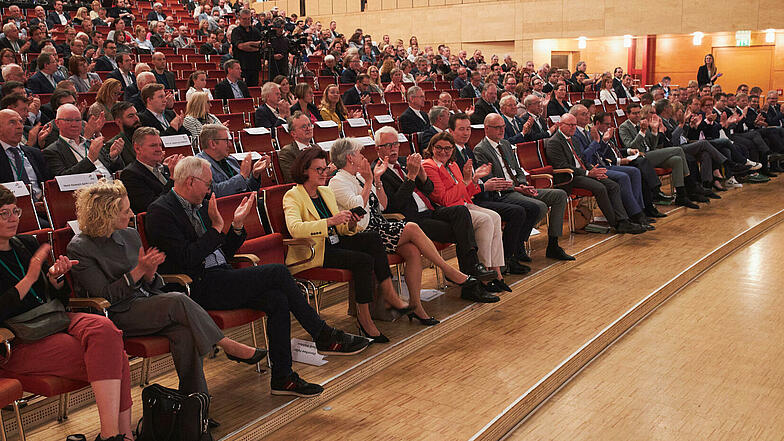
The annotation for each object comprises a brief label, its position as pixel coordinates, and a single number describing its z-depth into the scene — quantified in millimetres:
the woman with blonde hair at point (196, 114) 4934
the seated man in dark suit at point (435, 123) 5145
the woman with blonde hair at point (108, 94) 4973
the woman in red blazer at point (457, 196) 4086
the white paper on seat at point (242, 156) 4062
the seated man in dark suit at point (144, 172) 3152
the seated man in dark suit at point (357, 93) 7445
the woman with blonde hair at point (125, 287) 2439
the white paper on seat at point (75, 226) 2646
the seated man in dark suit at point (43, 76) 6102
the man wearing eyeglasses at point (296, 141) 4227
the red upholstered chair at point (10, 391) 2078
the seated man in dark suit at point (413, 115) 6293
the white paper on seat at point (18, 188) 2945
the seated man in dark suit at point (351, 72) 8922
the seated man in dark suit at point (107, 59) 7570
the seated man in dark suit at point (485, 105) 6812
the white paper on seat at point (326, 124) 5599
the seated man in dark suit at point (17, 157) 3582
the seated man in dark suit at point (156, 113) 4750
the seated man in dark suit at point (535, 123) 5922
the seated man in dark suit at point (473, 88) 8743
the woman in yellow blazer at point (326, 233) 3254
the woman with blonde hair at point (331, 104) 6418
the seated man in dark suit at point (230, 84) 6898
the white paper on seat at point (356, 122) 5766
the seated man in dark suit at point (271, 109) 5648
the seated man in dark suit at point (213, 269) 2713
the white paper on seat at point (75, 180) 3113
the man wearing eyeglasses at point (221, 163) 3607
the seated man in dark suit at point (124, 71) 6867
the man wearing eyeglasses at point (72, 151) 3750
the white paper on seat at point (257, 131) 5068
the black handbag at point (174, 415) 2281
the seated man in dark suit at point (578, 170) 5441
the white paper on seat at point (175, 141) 4334
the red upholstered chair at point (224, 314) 2695
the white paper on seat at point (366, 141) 4926
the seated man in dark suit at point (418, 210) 3889
